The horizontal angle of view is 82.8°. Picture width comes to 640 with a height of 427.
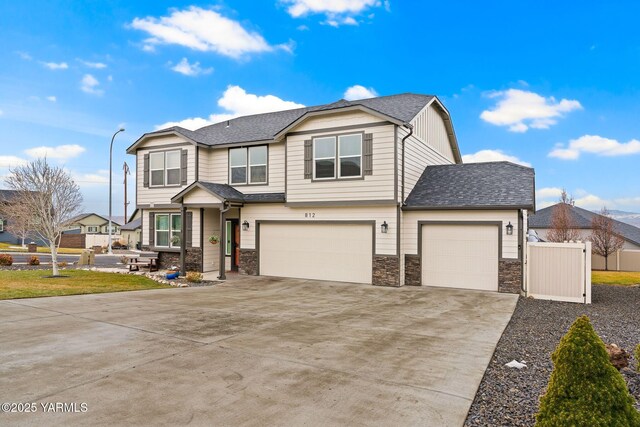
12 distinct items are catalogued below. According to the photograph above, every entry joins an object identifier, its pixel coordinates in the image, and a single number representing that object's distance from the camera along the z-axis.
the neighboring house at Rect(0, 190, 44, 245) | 44.50
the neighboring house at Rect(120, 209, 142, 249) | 43.16
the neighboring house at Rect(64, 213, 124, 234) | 52.03
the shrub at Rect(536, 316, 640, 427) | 2.83
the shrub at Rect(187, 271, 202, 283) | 13.99
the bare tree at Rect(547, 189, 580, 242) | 25.94
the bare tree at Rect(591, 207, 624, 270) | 23.56
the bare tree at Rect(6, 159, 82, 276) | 14.57
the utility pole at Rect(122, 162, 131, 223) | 45.72
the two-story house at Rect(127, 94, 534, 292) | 12.40
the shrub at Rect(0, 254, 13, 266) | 18.45
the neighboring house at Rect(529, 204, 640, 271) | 22.97
